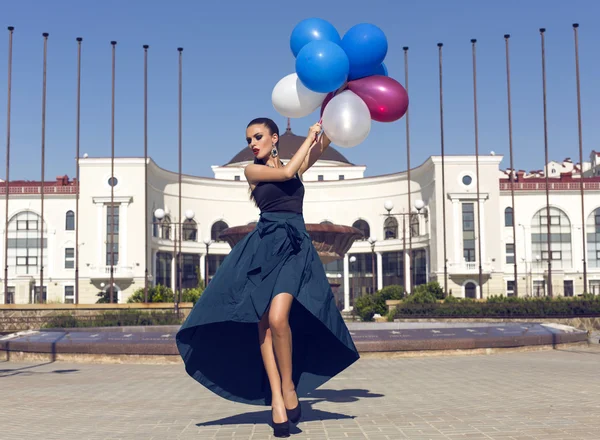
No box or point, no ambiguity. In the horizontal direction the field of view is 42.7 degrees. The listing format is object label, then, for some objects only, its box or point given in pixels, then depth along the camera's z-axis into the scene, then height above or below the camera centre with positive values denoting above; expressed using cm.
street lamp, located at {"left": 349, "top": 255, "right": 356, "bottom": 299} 6558 -191
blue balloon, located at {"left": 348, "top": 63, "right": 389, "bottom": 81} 545 +134
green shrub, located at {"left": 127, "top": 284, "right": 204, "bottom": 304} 3750 -159
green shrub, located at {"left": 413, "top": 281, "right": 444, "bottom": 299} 3889 -138
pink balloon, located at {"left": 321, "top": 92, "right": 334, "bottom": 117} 548 +117
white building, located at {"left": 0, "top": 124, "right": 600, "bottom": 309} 5797 +238
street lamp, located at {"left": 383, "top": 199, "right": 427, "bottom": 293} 3666 +275
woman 437 -29
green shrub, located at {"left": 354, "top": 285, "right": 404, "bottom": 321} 3516 -189
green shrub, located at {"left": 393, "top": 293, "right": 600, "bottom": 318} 2436 -160
